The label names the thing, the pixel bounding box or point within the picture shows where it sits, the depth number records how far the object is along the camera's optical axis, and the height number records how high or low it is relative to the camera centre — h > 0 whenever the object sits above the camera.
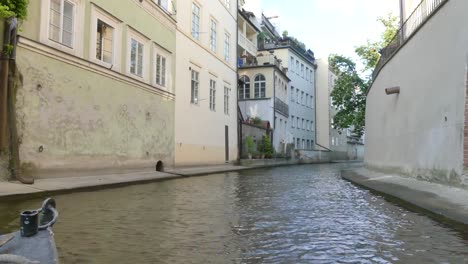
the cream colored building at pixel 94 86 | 13.39 +2.66
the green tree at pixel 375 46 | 39.38 +10.19
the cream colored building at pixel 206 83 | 25.03 +4.86
